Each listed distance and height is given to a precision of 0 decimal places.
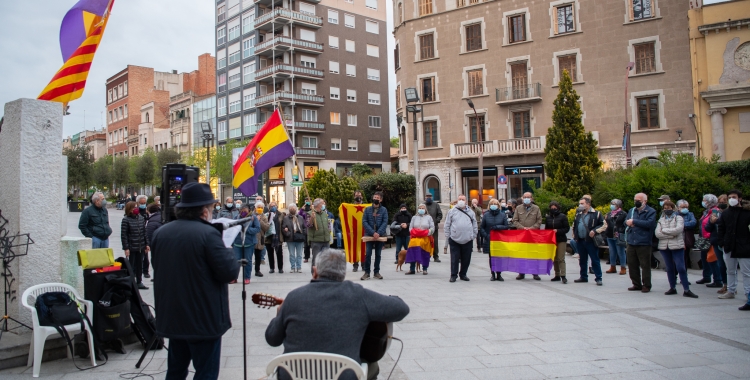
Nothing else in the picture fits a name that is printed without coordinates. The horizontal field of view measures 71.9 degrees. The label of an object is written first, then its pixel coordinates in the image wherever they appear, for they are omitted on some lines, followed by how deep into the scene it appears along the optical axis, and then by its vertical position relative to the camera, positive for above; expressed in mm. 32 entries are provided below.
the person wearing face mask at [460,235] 11594 -799
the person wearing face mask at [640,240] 9727 -888
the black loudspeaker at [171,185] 9766 +472
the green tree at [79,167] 49906 +4509
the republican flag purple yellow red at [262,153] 12305 +1289
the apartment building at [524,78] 32812 +8220
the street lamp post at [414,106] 19958 +3814
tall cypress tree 28156 +2619
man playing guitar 3211 -705
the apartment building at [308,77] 52375 +13648
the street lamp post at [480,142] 35544 +4088
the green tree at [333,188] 21219 +647
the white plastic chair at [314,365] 3014 -952
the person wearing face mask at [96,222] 10133 -195
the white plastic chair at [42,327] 5305 -1209
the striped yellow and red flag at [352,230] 13547 -699
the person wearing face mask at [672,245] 9455 -983
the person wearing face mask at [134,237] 10625 -535
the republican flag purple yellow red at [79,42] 7441 +2591
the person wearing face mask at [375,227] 12156 -587
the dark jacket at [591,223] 11069 -611
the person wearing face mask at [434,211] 14711 -295
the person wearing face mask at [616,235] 11828 -1004
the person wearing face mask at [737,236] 8172 -746
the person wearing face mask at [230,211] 13475 -87
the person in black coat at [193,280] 3744 -519
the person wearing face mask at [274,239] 13547 -872
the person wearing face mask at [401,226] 13602 -637
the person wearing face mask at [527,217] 12055 -468
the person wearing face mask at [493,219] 12757 -516
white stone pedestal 6051 +320
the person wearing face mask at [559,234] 11414 -846
